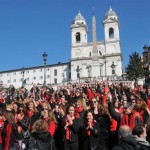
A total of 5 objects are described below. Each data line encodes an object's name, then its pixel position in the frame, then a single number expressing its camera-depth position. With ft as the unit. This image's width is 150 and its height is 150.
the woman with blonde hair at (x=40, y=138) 22.02
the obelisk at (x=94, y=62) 261.24
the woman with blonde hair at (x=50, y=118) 28.43
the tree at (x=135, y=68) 188.44
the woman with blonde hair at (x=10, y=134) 26.12
